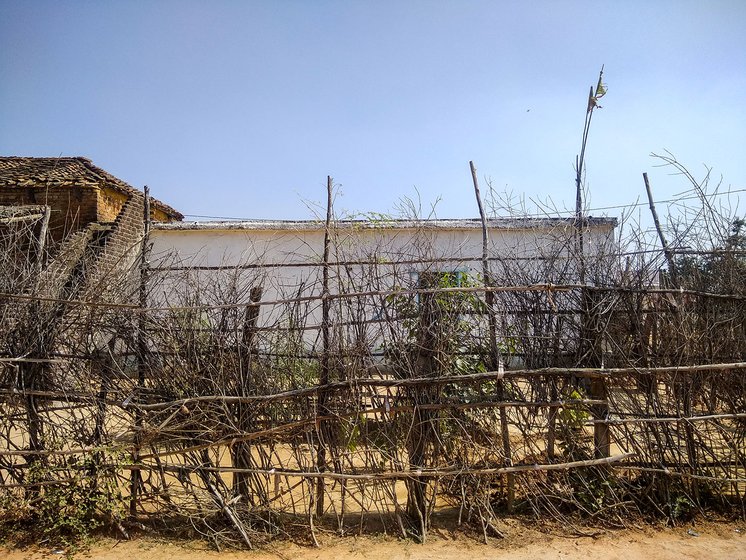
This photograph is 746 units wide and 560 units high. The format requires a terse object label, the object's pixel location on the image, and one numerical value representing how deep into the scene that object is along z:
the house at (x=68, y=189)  14.34
